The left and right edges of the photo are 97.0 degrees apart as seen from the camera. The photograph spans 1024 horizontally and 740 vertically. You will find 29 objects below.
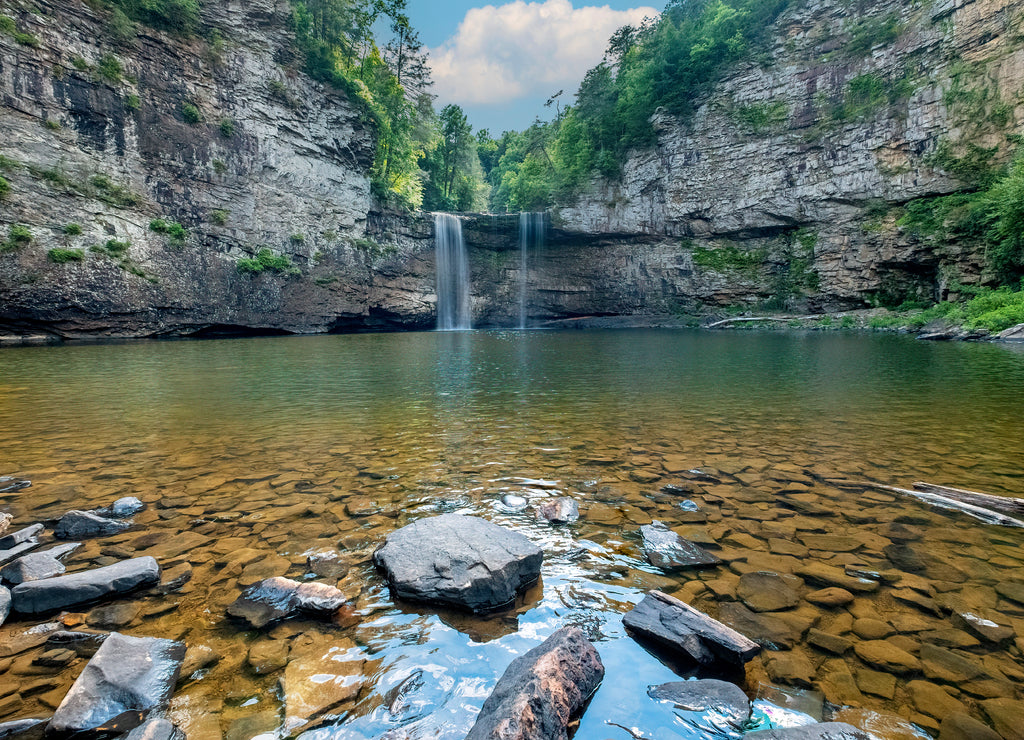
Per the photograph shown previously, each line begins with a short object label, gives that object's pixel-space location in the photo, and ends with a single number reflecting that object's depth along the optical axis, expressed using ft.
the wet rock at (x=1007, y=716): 4.74
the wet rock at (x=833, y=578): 7.45
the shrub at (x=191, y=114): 72.59
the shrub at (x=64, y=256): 57.52
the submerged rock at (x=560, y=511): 10.18
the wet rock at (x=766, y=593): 7.12
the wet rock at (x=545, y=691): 4.55
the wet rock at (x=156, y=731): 4.52
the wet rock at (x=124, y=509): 10.41
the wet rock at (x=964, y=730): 4.71
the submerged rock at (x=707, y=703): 4.93
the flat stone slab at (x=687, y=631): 5.82
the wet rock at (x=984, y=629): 6.15
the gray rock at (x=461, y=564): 7.26
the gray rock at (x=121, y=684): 4.78
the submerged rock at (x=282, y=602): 6.88
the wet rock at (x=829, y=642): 6.12
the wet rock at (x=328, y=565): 8.11
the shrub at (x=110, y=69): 64.39
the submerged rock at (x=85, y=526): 9.37
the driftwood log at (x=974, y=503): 9.52
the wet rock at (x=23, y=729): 4.61
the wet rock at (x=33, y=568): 7.50
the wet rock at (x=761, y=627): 6.25
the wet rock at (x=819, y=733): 4.57
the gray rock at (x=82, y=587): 6.89
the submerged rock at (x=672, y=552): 8.28
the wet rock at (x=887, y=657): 5.72
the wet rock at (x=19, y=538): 8.80
